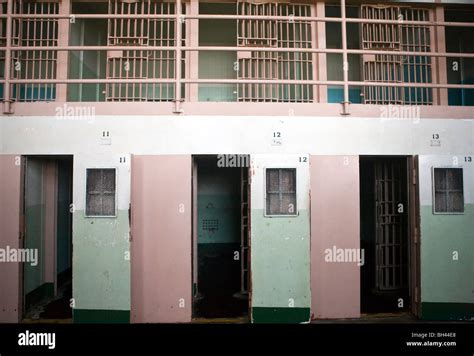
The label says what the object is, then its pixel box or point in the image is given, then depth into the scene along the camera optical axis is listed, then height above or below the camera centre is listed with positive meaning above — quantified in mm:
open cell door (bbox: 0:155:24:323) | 4113 -424
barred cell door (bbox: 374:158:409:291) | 5727 -490
